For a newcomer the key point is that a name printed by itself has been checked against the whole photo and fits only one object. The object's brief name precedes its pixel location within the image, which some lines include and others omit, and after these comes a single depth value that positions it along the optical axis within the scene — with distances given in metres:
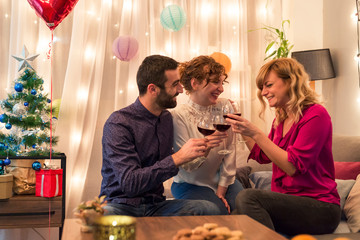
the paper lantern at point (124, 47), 3.76
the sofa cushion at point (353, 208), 2.27
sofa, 2.26
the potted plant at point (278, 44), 4.11
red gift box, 2.92
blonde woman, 2.02
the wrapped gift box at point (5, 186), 2.83
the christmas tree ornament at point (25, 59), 3.21
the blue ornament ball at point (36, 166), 2.94
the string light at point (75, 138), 3.77
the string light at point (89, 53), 3.87
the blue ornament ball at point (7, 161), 2.87
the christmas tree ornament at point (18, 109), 3.03
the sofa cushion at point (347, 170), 2.71
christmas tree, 3.03
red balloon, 2.79
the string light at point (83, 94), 3.82
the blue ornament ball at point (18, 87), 3.05
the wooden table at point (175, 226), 1.45
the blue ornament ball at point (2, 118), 3.00
